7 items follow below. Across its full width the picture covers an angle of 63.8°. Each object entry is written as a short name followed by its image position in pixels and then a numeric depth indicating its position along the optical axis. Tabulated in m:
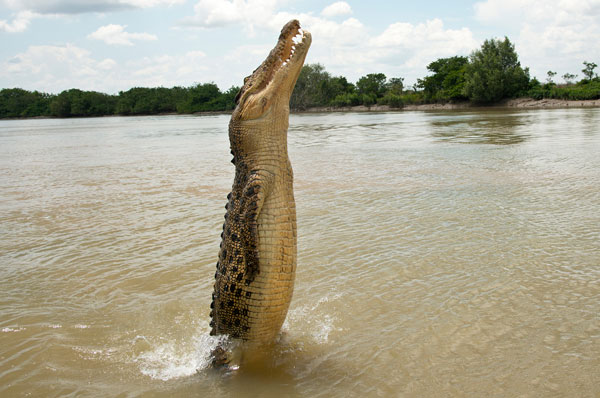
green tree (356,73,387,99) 90.88
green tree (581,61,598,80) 60.07
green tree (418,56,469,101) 64.75
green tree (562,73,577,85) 63.40
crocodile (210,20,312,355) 3.45
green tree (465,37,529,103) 56.66
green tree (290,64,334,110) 92.94
